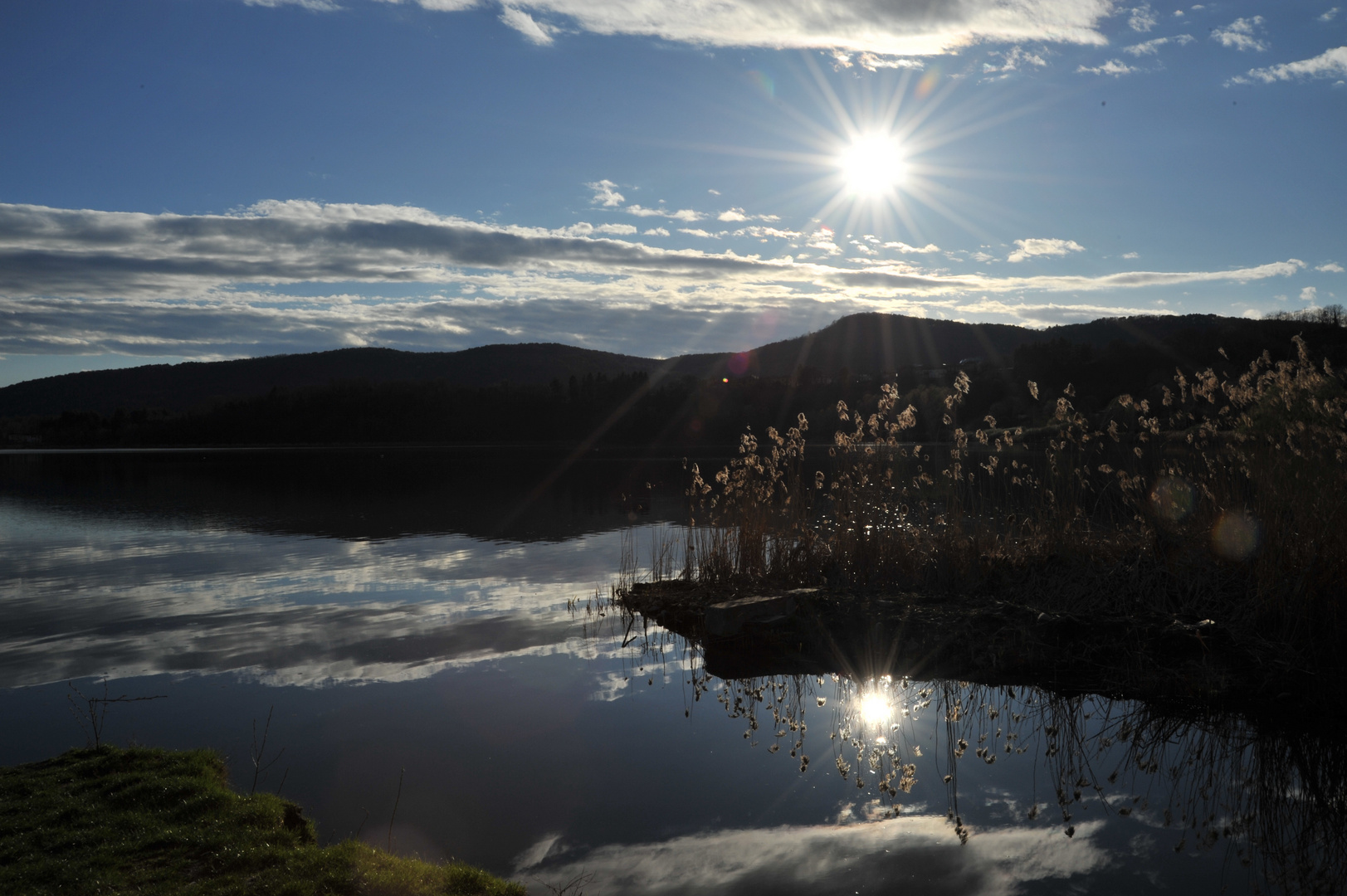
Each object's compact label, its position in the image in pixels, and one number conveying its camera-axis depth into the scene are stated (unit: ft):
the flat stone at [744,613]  28.58
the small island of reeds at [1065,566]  23.91
